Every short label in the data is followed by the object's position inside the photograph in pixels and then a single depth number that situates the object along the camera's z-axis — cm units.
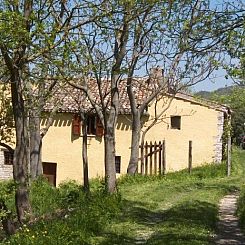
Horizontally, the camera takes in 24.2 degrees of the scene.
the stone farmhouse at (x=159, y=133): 3139
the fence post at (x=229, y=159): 2455
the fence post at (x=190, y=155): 2651
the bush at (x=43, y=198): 1645
